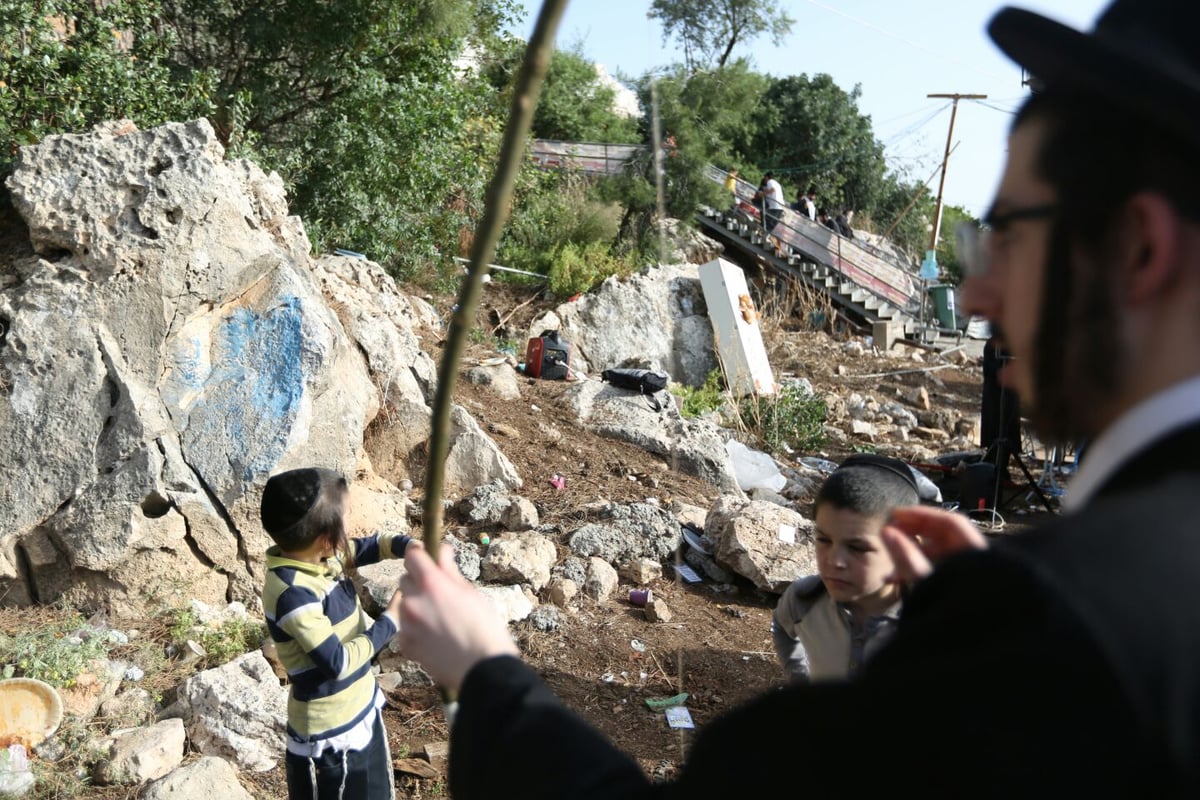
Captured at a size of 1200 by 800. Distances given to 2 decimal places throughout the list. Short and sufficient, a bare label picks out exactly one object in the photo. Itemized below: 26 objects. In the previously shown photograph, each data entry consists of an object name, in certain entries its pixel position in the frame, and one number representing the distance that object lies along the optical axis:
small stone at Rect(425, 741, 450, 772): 4.32
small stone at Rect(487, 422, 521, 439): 8.11
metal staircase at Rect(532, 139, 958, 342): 19.53
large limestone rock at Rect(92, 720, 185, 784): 3.86
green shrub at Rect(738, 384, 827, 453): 10.55
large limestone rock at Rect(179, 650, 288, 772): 4.11
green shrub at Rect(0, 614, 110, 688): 4.23
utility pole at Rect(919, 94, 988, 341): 19.94
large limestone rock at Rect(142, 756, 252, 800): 3.65
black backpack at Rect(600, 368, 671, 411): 9.32
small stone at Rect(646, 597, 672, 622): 5.79
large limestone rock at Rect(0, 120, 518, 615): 4.93
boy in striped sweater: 2.83
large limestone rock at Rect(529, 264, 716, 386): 12.34
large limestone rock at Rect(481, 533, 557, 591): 5.74
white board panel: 11.88
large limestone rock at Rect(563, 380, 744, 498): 8.41
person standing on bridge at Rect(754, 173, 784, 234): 19.89
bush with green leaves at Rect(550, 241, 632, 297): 13.28
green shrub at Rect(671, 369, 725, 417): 10.89
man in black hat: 0.68
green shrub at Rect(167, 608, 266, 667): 4.71
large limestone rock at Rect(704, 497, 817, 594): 6.31
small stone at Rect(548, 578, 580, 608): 5.76
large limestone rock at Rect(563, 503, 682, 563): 6.29
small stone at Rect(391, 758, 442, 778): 4.24
